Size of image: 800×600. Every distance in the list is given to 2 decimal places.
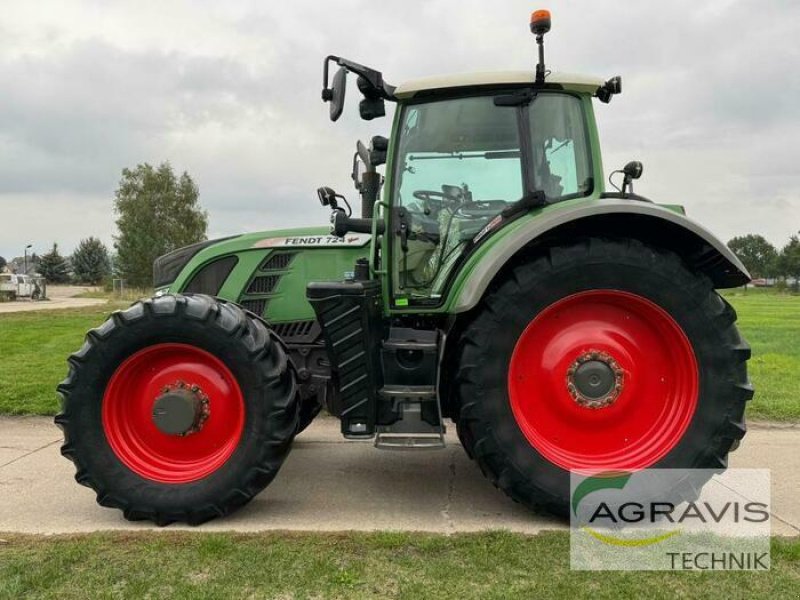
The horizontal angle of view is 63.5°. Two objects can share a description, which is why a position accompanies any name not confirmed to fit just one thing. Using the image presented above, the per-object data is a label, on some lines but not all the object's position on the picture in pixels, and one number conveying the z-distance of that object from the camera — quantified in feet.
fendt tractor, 11.31
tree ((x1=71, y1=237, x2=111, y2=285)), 222.69
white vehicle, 112.16
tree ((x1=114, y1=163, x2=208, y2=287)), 106.52
